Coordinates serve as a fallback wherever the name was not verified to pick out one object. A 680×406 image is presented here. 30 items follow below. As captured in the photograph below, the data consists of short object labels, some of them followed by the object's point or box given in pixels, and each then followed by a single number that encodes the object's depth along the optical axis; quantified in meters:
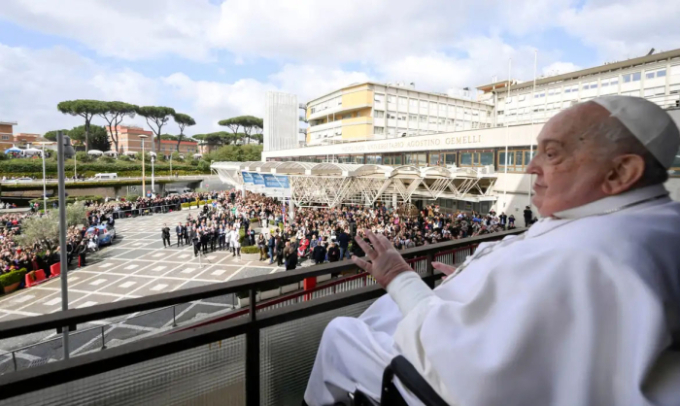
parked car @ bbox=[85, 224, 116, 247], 19.63
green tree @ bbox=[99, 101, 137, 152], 75.06
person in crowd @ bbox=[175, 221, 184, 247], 19.88
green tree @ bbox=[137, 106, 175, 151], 84.61
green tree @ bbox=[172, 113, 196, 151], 98.19
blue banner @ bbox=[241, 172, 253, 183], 24.56
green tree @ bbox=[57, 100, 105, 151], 71.00
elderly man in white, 0.85
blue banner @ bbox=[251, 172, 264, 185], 22.75
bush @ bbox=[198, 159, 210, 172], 69.64
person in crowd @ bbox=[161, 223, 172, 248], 19.62
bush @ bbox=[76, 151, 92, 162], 58.25
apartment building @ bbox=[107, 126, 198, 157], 89.44
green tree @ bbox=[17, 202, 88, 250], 17.36
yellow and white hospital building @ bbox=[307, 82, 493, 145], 47.47
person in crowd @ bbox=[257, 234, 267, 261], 16.31
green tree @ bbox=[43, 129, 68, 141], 84.50
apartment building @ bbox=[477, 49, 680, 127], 30.58
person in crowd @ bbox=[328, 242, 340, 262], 11.59
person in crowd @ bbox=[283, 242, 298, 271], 11.45
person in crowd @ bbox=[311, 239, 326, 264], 11.79
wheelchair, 1.09
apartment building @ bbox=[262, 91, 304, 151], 59.25
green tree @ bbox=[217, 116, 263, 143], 98.44
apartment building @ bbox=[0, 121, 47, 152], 66.94
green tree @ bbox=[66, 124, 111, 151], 79.94
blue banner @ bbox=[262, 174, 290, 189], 21.67
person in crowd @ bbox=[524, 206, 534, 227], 13.85
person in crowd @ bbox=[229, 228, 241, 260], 17.20
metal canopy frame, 20.42
